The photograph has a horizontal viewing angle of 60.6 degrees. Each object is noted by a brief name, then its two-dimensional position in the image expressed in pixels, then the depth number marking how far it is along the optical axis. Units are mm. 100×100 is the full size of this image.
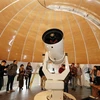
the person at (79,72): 5559
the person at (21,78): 4596
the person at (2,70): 3608
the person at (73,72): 5312
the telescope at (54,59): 2173
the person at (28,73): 4984
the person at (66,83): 4158
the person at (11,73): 4044
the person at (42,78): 4946
